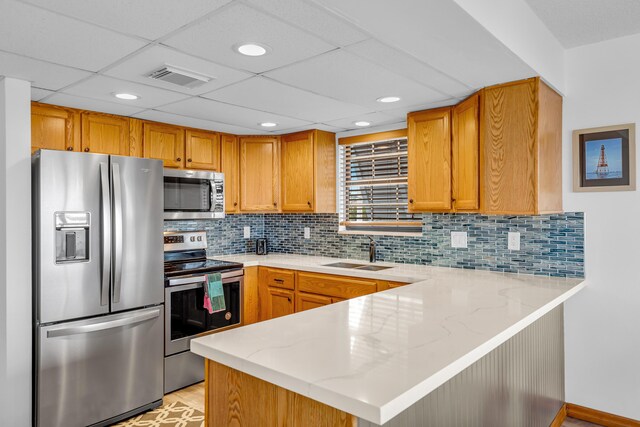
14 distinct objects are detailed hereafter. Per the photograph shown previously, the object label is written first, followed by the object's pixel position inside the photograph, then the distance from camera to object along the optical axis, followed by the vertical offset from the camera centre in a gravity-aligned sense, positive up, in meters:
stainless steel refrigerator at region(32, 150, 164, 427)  2.45 -0.44
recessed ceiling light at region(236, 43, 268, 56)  1.98 +0.79
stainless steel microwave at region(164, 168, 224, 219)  3.55 +0.19
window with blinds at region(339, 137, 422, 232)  3.82 +0.27
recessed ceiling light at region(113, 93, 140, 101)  2.78 +0.79
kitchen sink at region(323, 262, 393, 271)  3.52 -0.44
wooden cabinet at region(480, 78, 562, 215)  2.44 +0.39
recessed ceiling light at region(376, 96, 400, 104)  2.89 +0.80
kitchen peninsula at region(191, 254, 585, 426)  1.15 -0.44
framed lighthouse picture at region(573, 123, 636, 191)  2.54 +0.34
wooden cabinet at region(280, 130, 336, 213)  4.01 +0.42
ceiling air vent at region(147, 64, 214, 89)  2.30 +0.79
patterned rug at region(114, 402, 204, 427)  2.72 -1.33
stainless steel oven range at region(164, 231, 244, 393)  3.16 -0.74
